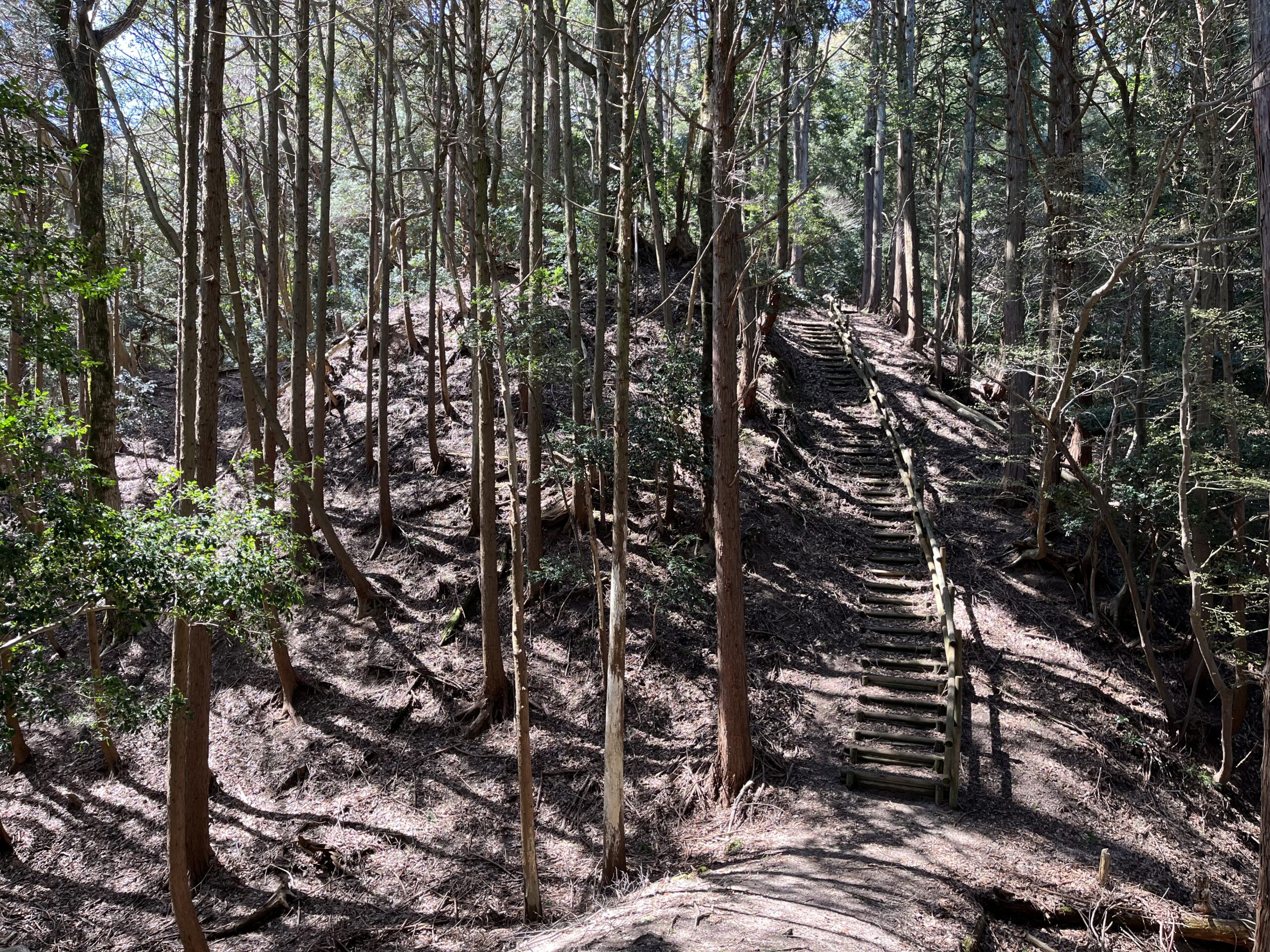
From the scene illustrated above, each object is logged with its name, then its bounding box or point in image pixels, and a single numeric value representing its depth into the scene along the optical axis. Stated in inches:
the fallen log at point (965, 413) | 711.1
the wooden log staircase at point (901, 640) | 393.4
